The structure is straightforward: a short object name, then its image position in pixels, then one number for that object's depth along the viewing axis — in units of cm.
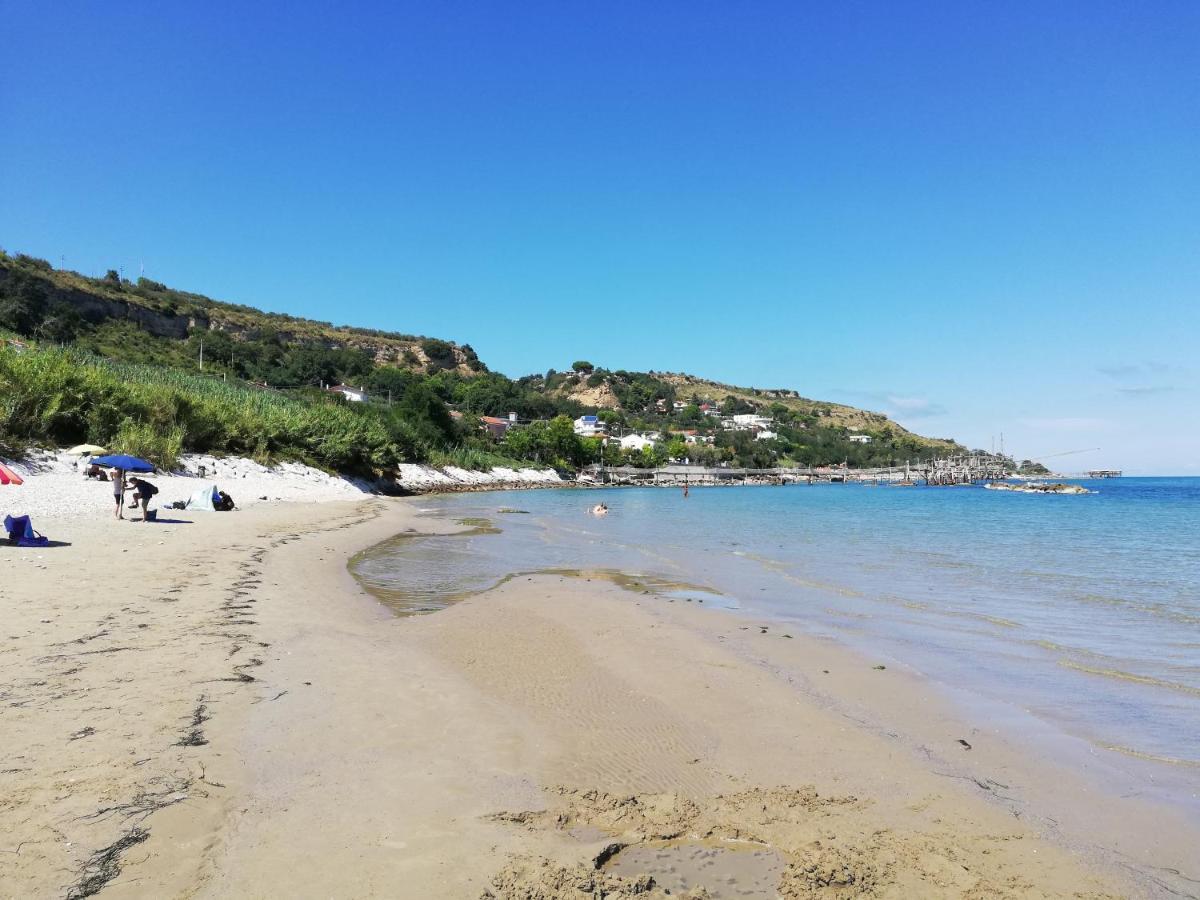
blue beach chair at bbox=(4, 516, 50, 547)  1163
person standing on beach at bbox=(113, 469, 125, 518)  1748
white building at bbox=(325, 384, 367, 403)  9084
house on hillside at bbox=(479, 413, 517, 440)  10606
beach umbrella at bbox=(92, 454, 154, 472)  1766
